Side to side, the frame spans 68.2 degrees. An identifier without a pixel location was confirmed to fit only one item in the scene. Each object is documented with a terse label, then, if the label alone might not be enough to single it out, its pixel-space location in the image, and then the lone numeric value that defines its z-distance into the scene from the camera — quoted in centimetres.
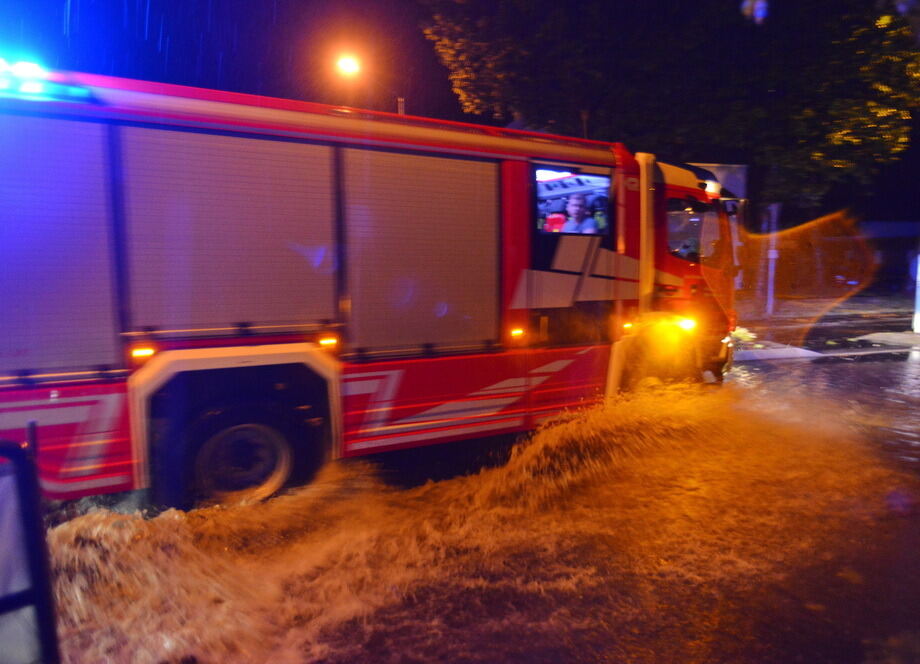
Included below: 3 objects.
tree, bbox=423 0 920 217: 1170
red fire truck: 427
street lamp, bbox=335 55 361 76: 1224
